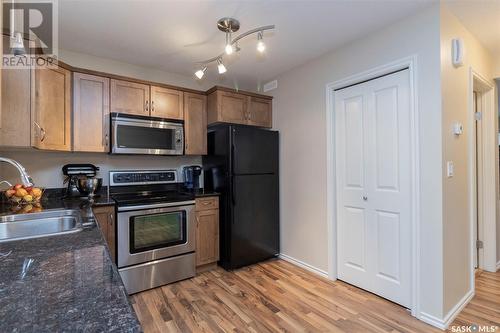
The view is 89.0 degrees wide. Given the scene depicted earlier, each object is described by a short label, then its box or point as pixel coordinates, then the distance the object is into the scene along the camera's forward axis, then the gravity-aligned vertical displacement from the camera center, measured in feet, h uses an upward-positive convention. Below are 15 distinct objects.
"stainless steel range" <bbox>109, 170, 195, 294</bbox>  7.97 -2.18
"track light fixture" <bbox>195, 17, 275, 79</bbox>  6.48 +3.93
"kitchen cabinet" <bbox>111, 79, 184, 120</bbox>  8.86 +2.53
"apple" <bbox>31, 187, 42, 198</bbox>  6.64 -0.60
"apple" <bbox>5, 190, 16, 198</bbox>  6.50 -0.61
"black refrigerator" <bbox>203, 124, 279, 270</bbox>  9.70 -0.82
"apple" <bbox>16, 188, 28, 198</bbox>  6.44 -0.60
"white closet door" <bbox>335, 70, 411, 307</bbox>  7.11 -0.57
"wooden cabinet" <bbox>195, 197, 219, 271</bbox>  9.55 -2.44
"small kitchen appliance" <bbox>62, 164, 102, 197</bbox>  8.41 -0.34
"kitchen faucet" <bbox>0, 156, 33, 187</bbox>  5.43 -0.06
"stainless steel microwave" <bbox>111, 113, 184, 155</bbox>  8.59 +1.20
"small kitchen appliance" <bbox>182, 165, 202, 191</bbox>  10.61 -0.33
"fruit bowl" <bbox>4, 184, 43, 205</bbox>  6.47 -0.65
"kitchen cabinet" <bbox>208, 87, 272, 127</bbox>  10.25 +2.54
